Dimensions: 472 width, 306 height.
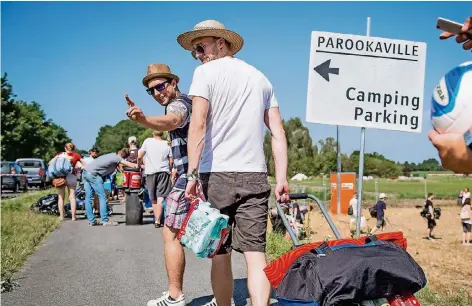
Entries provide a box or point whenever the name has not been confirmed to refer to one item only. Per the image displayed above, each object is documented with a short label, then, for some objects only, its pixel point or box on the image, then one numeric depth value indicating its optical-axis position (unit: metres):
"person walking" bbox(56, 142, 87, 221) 13.09
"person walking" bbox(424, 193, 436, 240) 20.03
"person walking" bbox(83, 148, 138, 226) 12.17
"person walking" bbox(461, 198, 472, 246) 18.44
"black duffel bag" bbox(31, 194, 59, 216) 14.28
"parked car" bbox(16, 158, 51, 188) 39.50
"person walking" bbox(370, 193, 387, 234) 19.81
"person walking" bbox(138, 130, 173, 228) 10.75
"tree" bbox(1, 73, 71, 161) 65.12
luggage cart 3.29
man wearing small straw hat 4.44
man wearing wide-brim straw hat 4.08
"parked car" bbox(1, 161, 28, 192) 31.55
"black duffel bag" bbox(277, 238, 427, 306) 3.19
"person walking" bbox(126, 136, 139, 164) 14.09
